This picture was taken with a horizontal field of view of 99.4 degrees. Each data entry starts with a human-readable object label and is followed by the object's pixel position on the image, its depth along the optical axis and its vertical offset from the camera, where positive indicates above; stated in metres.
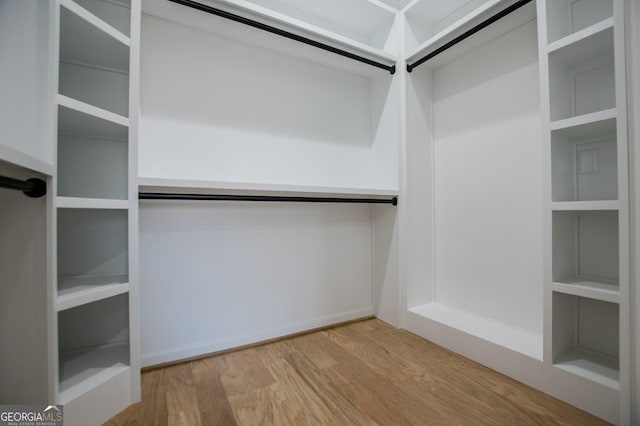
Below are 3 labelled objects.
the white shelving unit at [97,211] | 0.95 +0.02
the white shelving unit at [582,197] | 1.01 +0.07
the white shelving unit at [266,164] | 1.35 +0.30
